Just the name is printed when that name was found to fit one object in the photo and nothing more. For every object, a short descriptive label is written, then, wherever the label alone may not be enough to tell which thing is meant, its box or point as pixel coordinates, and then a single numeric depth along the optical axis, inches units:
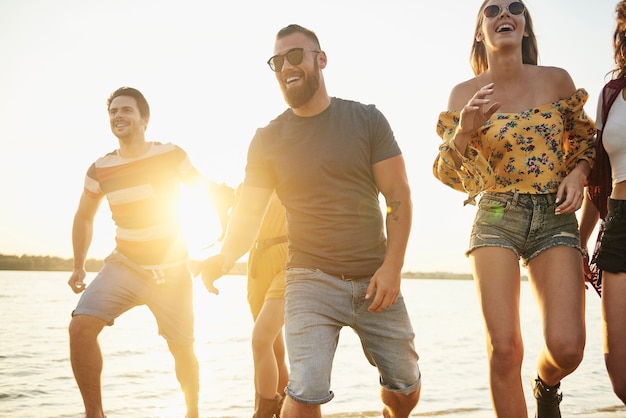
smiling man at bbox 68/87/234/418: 226.1
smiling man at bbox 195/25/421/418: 145.6
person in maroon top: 145.4
